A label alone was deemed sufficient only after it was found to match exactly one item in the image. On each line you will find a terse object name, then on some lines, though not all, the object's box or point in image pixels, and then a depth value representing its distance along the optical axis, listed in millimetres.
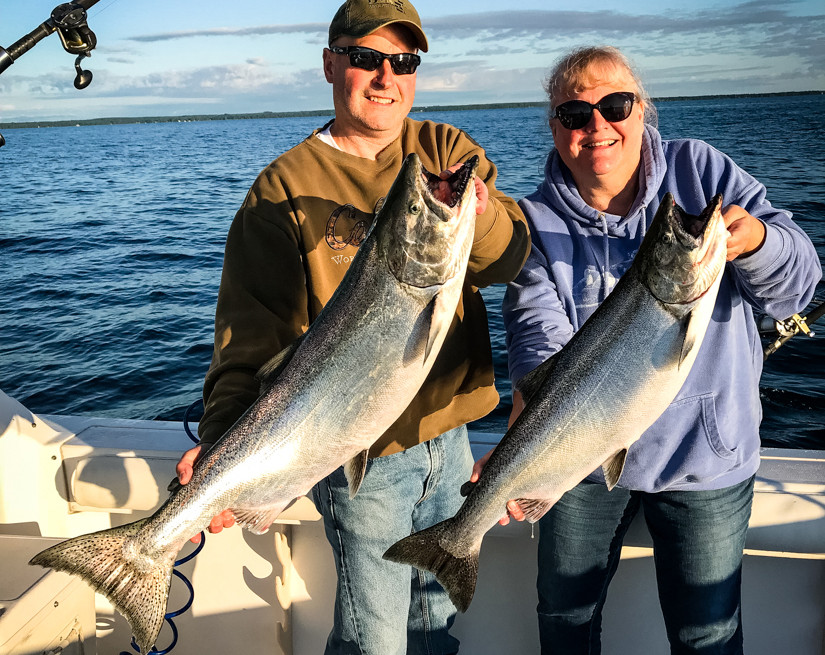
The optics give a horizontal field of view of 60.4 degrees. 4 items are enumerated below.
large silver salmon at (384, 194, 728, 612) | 2453
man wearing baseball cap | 3127
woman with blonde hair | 3051
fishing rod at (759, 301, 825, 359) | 3869
